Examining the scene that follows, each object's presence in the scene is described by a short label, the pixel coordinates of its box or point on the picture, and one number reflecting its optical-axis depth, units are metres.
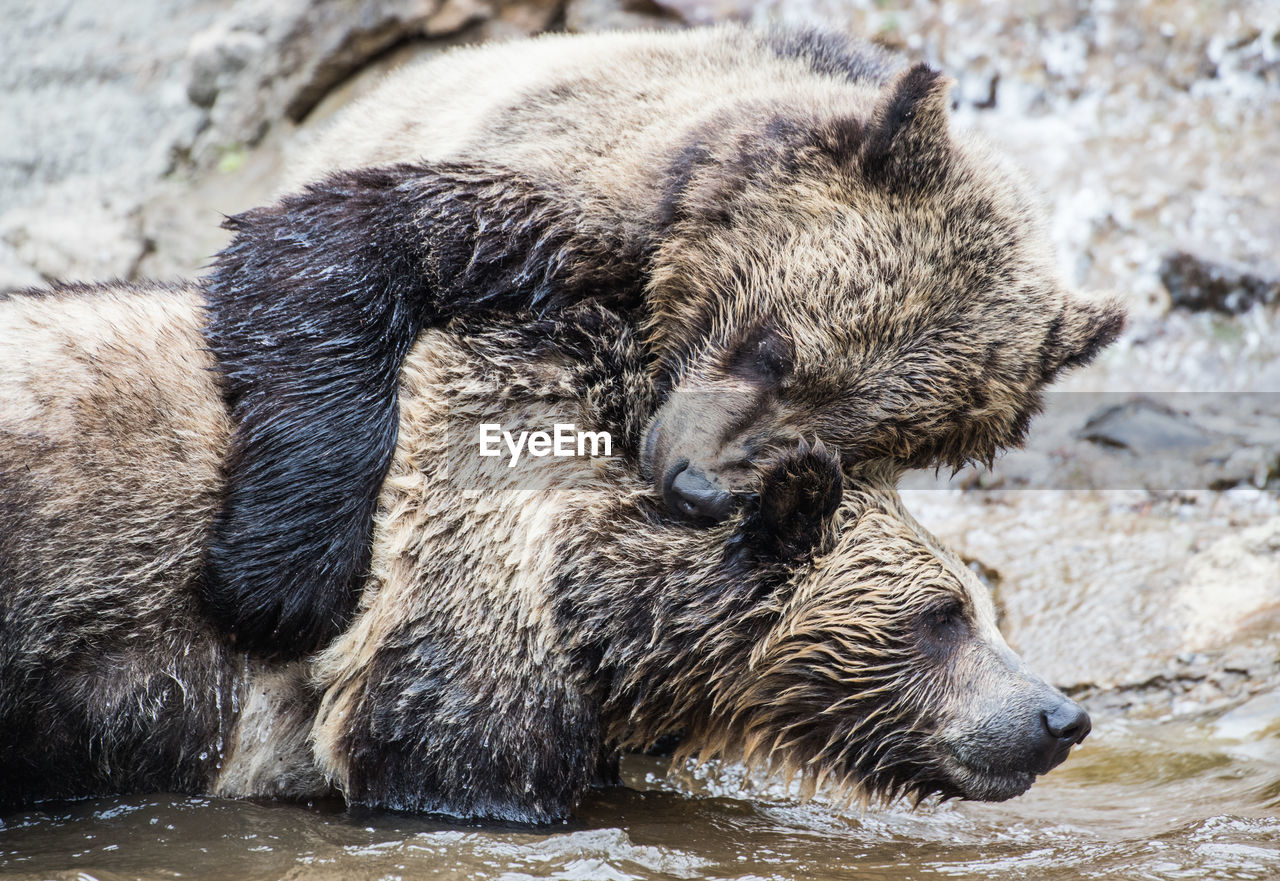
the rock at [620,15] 23.44
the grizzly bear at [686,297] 10.37
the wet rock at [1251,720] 12.52
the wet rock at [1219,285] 19.70
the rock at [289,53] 23.77
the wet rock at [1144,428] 17.34
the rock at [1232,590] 14.01
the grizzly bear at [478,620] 10.15
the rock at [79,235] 21.61
